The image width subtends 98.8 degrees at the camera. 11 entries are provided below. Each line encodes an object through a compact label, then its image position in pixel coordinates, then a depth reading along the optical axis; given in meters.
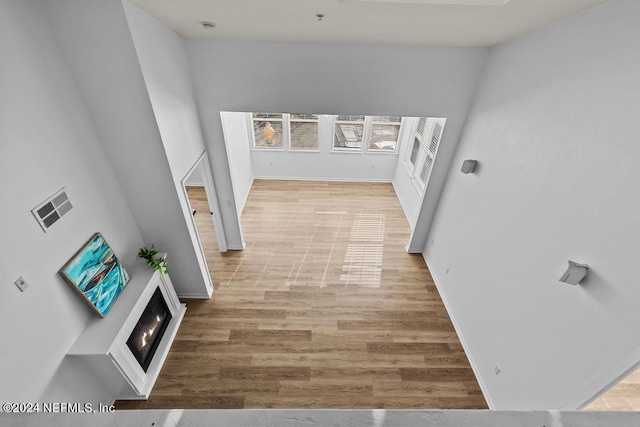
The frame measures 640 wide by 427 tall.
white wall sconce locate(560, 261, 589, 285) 1.93
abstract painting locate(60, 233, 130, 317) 2.39
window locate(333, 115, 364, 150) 6.77
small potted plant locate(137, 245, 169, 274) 3.22
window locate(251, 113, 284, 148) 6.66
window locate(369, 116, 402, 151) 6.69
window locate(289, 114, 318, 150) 6.69
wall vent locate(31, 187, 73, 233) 2.08
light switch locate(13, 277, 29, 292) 1.95
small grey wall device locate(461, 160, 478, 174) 3.44
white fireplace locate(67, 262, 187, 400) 2.48
